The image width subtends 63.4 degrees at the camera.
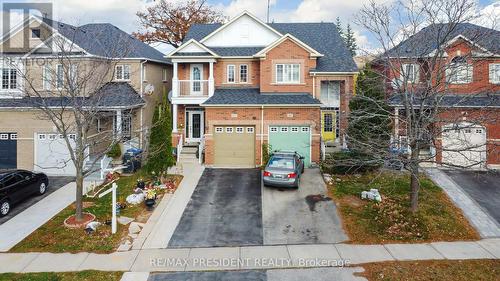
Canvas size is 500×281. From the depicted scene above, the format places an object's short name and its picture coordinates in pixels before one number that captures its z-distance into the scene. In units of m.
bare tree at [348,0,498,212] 14.15
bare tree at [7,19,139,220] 15.33
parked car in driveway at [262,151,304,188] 19.17
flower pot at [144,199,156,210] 17.11
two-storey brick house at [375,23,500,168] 14.42
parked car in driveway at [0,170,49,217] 16.64
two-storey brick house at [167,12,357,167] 23.95
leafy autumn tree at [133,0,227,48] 45.00
